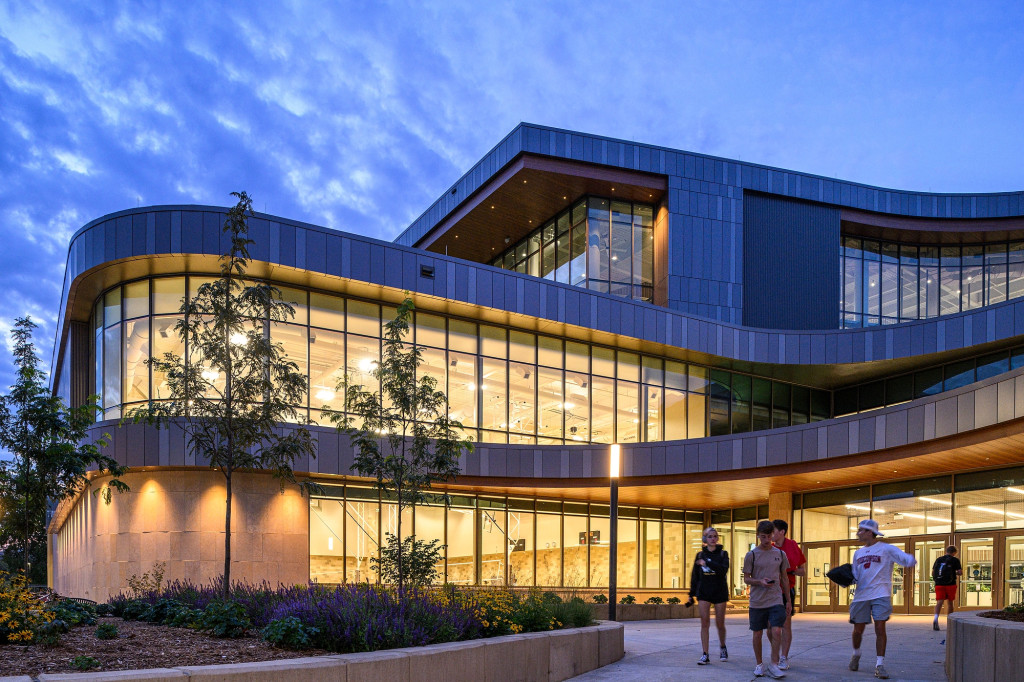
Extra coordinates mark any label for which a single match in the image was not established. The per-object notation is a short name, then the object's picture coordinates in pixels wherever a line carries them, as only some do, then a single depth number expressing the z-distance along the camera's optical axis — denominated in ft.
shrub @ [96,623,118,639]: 31.04
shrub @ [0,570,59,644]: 27.63
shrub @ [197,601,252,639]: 33.27
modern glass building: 77.61
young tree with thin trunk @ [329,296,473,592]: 55.98
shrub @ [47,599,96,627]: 33.45
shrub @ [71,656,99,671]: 24.83
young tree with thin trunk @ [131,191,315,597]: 44.68
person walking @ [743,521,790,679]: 34.22
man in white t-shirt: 34.65
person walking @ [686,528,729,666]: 40.47
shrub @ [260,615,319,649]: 30.04
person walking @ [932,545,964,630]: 51.19
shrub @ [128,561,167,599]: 69.46
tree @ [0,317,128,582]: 60.54
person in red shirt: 36.40
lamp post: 51.60
